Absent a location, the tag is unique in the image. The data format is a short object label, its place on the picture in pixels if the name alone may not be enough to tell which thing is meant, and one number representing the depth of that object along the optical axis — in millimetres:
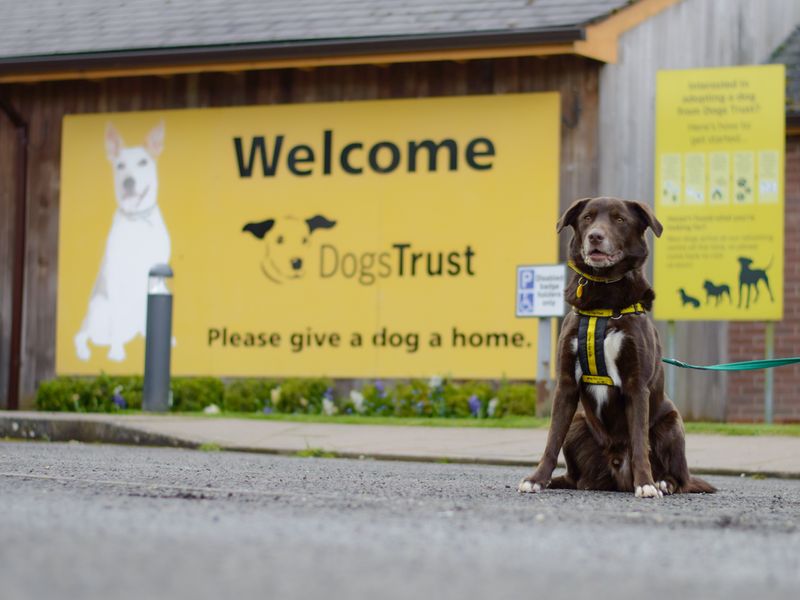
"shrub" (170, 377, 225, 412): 16344
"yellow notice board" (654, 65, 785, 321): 14266
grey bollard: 14516
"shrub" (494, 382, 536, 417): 15203
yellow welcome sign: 15883
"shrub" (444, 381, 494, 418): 15297
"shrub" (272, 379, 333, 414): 16078
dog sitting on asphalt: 7031
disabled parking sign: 13492
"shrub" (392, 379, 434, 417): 15477
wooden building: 15367
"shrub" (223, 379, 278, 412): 16281
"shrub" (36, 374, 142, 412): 16500
